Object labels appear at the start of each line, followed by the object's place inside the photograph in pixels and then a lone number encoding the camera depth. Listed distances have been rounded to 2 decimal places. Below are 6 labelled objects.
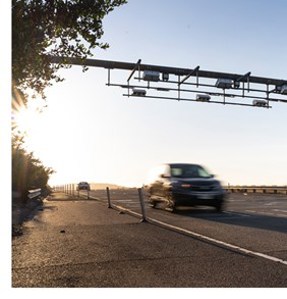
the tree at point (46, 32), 9.38
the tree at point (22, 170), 21.80
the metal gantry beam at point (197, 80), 25.14
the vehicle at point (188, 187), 15.91
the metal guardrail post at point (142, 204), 12.88
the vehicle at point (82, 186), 72.62
